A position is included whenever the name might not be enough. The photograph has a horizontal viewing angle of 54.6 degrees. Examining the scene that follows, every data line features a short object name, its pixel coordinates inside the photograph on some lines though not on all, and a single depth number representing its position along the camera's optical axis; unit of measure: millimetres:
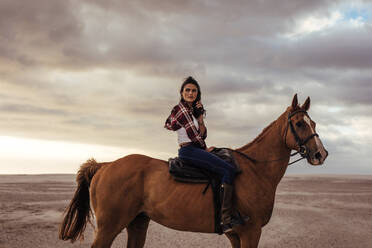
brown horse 6055
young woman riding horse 5926
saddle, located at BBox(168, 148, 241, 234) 6164
